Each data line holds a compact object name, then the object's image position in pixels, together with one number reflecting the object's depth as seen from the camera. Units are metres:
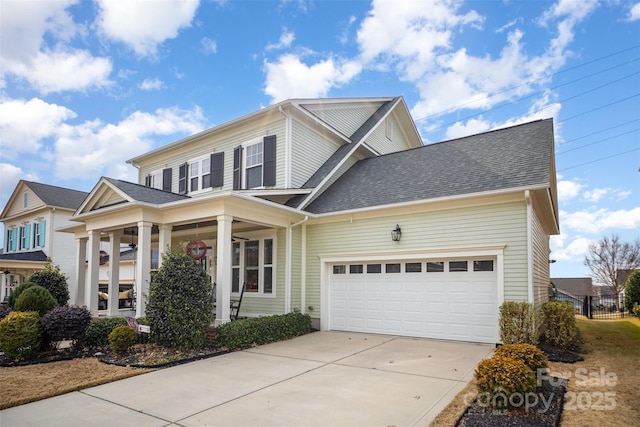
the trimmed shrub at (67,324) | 8.27
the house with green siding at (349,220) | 9.07
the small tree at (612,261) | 35.59
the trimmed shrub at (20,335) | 7.85
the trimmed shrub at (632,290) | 18.23
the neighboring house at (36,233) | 22.56
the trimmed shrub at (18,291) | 11.03
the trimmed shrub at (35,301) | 9.10
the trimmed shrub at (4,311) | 10.06
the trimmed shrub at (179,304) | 8.27
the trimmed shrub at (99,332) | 9.02
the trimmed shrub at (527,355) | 5.23
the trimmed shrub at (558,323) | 8.48
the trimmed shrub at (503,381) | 4.50
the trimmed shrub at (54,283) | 12.97
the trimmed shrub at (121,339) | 8.12
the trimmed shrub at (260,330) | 8.77
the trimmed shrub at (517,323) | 7.85
